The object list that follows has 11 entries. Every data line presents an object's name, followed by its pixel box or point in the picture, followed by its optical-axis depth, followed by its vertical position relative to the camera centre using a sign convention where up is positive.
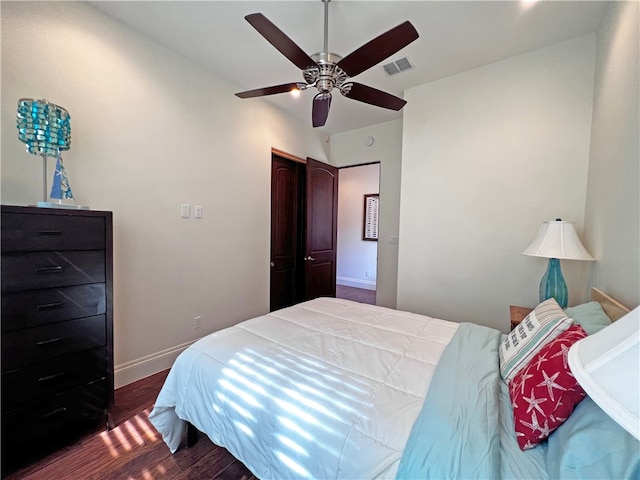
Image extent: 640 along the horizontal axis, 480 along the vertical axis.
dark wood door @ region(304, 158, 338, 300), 3.73 -0.02
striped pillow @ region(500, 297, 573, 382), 1.12 -0.48
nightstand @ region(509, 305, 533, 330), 1.89 -0.61
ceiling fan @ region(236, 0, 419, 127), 1.39 +1.00
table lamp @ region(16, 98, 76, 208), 1.45 +0.50
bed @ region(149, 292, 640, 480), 0.75 -0.65
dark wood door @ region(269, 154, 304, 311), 3.59 -0.07
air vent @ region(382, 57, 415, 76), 2.38 +1.52
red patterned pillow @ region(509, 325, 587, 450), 0.82 -0.54
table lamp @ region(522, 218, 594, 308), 1.75 -0.12
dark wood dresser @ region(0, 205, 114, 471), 1.29 -0.56
